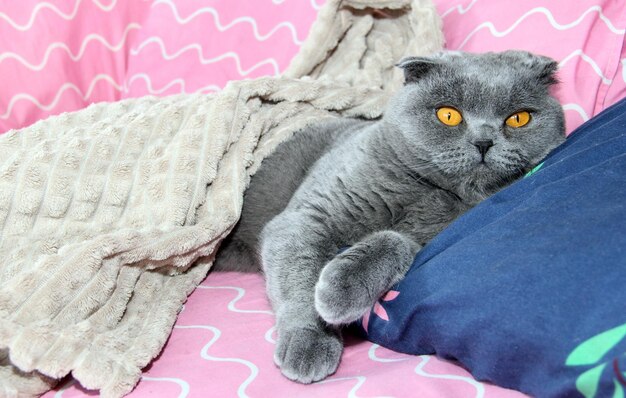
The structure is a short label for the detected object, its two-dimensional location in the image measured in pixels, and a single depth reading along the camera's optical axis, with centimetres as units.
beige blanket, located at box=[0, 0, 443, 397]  52
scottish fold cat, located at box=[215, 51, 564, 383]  58
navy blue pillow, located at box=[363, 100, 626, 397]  45
